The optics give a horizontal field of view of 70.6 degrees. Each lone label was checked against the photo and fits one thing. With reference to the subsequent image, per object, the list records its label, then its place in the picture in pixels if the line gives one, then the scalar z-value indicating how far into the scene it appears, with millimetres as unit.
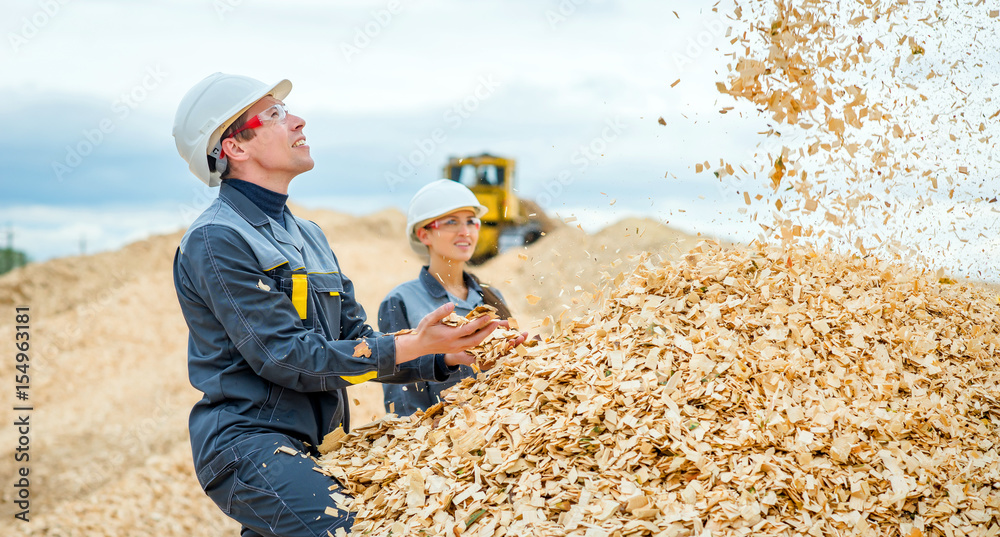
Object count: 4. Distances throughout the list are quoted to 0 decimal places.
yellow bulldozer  15688
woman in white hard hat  3801
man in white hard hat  2342
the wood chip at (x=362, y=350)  2430
